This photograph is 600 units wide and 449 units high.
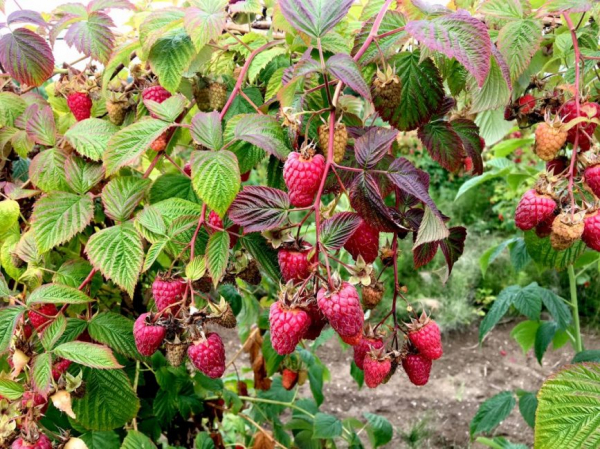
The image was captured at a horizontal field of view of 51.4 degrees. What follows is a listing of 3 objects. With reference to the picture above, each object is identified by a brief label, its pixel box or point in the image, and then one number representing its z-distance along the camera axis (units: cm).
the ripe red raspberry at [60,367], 82
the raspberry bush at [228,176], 67
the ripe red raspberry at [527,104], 88
